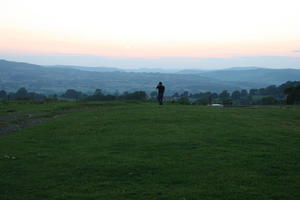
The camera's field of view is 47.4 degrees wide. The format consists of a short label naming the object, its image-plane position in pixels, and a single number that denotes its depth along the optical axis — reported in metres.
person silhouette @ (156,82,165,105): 35.09
